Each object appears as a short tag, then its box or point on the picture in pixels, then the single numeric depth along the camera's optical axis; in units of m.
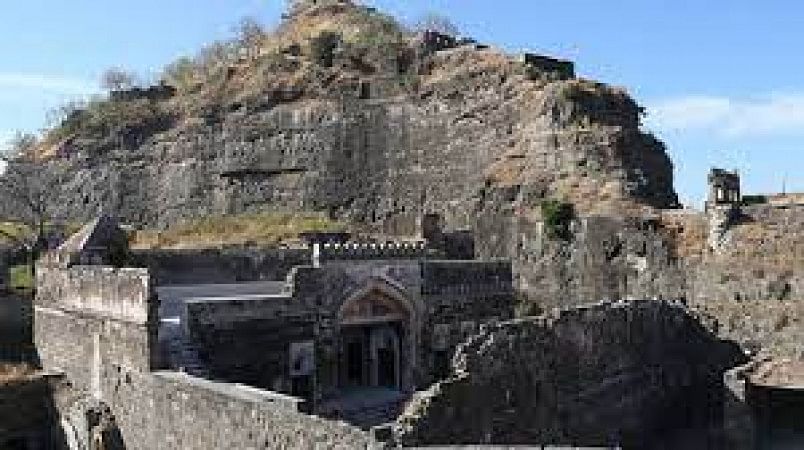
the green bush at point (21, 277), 25.63
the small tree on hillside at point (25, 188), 41.09
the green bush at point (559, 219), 28.78
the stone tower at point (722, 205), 25.62
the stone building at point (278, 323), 17.78
